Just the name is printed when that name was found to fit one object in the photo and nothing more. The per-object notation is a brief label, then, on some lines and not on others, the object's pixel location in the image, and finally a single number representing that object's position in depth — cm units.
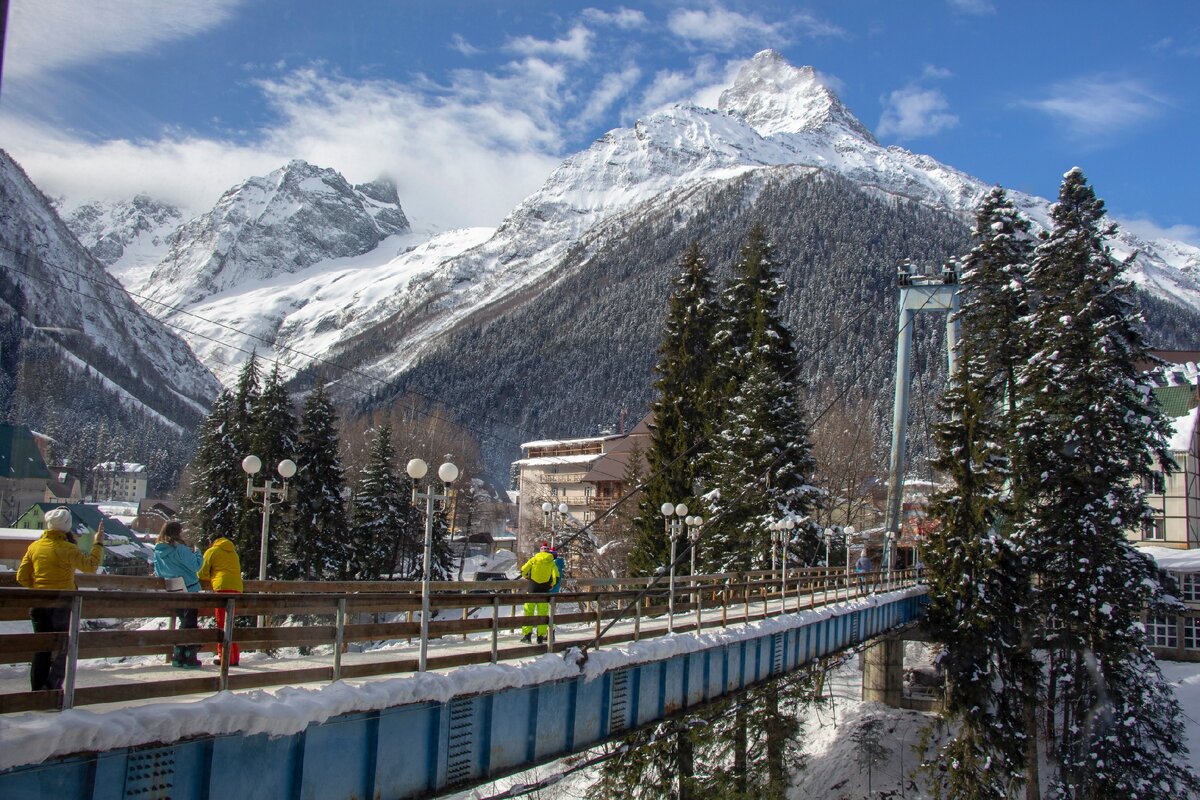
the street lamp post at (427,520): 1160
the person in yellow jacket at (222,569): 1209
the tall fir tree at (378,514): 5109
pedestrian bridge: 790
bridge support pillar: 4300
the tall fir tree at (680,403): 4288
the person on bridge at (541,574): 1616
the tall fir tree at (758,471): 3741
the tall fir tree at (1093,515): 3102
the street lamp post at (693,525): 2827
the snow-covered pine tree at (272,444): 4597
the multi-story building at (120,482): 13250
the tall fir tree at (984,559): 3284
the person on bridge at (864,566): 3743
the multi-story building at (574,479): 7406
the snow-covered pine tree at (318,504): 4628
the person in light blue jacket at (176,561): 1207
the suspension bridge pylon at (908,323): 4597
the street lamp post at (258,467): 1642
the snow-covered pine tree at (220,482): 4952
